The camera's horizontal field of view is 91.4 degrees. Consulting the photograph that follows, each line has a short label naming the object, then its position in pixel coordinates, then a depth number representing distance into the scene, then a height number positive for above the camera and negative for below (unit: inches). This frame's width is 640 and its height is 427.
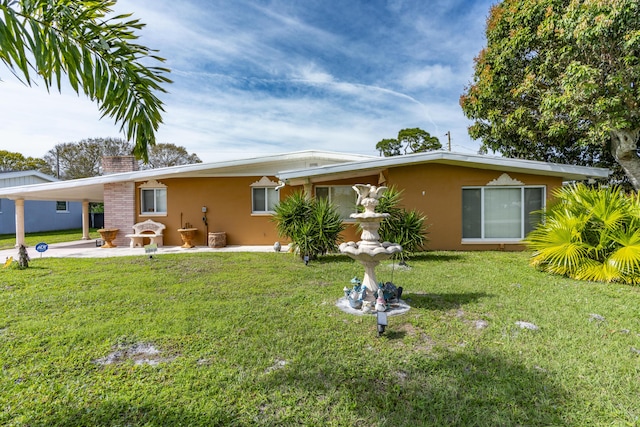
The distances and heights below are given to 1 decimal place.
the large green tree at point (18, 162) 1248.2 +211.7
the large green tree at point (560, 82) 361.1 +175.4
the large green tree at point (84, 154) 1283.2 +242.3
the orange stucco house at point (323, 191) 403.2 +29.7
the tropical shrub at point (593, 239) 242.4 -26.2
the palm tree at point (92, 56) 88.4 +51.8
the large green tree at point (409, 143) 1304.1 +288.7
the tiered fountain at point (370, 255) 182.9 -26.4
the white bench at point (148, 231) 476.4 -29.8
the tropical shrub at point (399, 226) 335.9 -18.1
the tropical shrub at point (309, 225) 350.0 -16.6
